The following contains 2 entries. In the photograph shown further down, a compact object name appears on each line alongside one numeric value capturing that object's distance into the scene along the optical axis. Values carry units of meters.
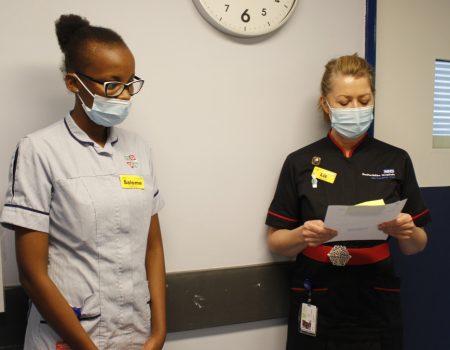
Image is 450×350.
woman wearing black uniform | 1.50
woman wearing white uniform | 1.07
